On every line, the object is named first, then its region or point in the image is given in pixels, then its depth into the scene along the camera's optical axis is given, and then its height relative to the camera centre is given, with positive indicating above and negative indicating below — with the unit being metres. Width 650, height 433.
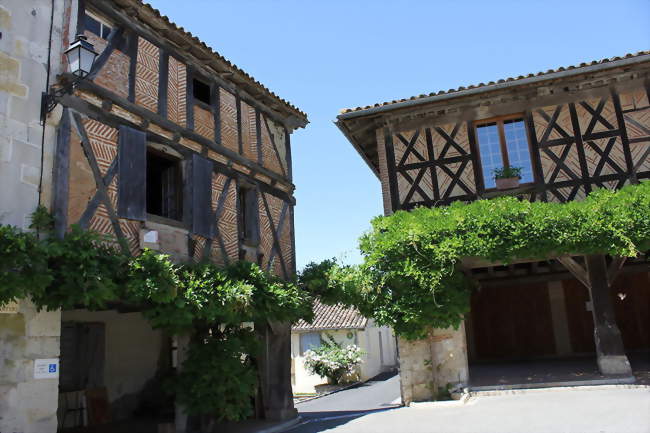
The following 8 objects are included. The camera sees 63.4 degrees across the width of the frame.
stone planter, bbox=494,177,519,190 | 11.25 +2.77
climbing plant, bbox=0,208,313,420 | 5.42 +0.52
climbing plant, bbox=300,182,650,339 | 9.23 +1.23
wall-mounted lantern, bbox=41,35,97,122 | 6.25 +3.23
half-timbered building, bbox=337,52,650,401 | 10.28 +3.57
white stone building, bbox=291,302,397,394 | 21.72 -0.54
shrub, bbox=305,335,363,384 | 20.53 -1.38
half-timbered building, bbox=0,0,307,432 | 6.87 +2.49
